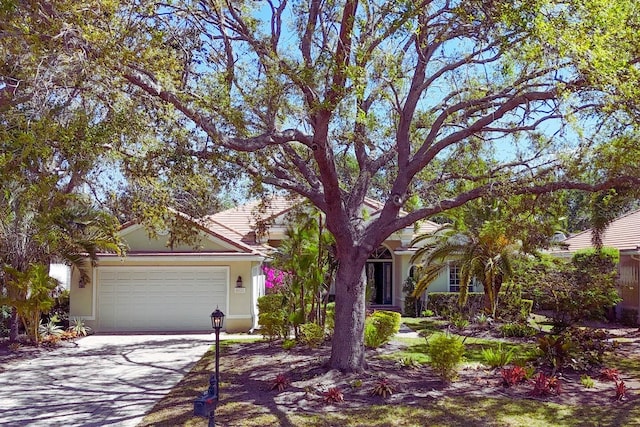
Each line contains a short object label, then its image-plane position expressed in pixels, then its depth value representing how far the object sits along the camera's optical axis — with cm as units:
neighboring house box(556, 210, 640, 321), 2127
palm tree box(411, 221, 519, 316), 1894
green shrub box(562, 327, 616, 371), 1220
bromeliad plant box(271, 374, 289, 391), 1067
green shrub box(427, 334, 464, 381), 1082
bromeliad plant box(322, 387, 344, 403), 983
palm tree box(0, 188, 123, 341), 1488
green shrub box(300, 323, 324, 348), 1452
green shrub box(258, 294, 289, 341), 1554
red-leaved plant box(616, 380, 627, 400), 1005
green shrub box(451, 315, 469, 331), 1849
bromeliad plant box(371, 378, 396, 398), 1024
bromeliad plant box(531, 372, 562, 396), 1027
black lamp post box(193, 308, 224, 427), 761
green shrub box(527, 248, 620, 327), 1451
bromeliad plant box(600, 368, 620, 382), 1139
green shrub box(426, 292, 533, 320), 1997
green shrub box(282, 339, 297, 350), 1496
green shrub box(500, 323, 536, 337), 1762
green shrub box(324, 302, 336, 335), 1649
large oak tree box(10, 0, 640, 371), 792
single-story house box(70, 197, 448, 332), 1933
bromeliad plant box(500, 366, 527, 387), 1089
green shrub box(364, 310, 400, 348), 1495
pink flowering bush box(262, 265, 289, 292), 1842
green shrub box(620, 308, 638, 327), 2095
